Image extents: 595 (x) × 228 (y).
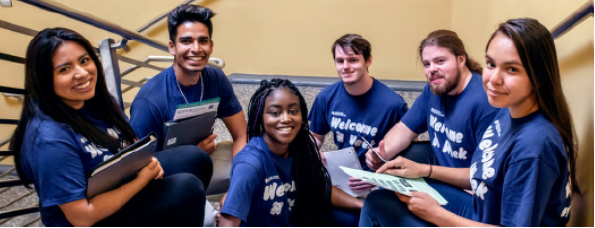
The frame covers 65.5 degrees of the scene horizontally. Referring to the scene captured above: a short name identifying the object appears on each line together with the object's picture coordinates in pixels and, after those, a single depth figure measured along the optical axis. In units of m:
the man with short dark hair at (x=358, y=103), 1.91
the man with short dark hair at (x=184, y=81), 1.76
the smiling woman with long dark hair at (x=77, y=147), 1.12
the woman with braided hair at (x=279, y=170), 1.37
